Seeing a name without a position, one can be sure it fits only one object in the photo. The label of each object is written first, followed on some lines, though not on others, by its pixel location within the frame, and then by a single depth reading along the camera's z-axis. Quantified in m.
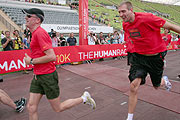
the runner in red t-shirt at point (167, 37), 5.74
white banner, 13.74
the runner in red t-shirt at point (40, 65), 2.04
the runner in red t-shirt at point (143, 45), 2.45
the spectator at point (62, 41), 8.93
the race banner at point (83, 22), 8.63
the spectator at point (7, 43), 6.26
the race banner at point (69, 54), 5.95
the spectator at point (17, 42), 7.31
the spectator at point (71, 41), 9.09
